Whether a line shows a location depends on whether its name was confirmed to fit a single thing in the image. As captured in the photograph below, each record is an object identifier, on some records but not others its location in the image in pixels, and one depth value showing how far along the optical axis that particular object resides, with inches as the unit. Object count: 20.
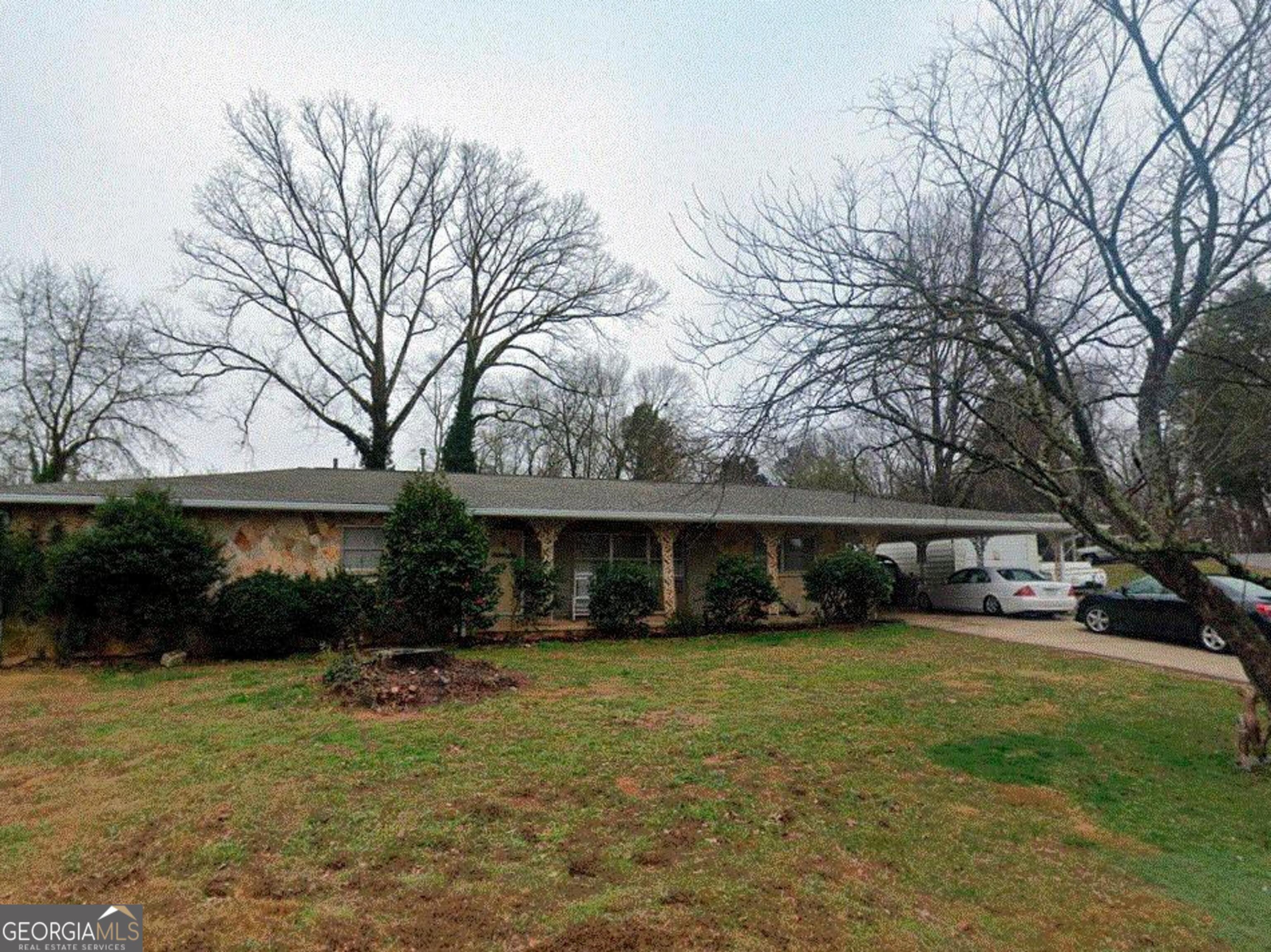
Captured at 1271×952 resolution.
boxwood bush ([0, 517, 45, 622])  388.2
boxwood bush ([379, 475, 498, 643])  423.5
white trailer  880.9
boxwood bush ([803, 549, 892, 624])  561.9
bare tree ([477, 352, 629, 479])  1138.0
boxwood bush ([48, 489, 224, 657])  368.2
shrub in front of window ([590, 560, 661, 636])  504.4
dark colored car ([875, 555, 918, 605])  754.2
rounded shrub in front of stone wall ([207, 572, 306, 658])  406.0
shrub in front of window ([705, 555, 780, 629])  538.3
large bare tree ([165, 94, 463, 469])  921.5
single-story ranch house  437.4
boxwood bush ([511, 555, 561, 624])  485.4
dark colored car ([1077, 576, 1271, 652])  423.5
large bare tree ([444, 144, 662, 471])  1050.7
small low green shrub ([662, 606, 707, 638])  533.6
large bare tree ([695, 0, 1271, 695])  210.7
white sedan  633.6
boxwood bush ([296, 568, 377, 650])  429.4
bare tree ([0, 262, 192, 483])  911.0
